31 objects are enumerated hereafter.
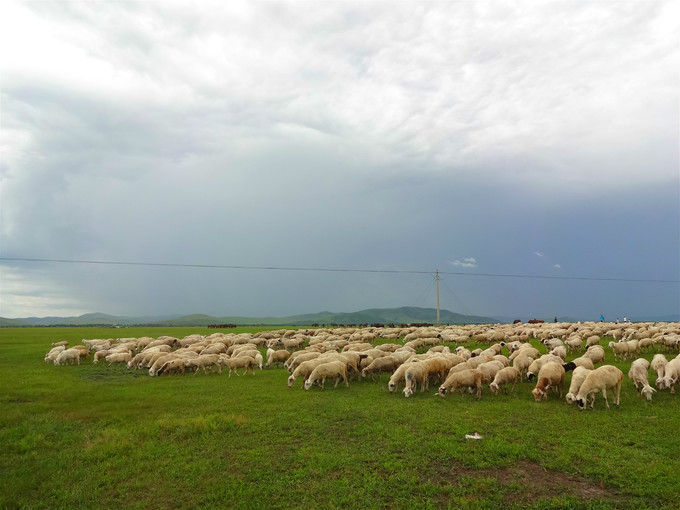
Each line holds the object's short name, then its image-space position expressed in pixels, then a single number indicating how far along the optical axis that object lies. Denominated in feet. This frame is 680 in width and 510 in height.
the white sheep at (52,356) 94.57
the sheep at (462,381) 52.24
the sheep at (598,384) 45.09
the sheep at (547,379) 49.88
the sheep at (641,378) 47.91
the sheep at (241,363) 75.56
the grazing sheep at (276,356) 86.33
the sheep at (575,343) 91.04
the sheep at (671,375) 50.80
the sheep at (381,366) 67.26
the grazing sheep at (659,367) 51.79
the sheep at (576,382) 46.49
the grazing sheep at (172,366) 76.04
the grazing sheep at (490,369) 55.93
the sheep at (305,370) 62.44
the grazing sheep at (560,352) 72.38
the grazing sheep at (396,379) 56.24
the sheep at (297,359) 74.02
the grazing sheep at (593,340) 92.95
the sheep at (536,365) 57.72
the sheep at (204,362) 77.92
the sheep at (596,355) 67.92
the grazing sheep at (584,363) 56.01
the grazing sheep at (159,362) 76.42
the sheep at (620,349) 76.89
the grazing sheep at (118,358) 91.97
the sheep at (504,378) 52.90
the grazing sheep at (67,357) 90.68
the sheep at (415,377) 54.51
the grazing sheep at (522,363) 61.10
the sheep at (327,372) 59.72
